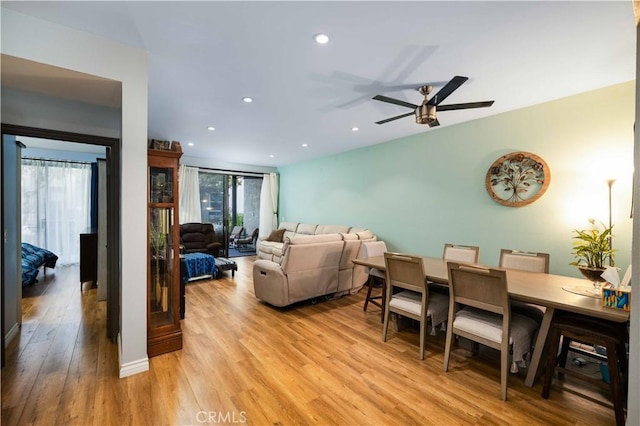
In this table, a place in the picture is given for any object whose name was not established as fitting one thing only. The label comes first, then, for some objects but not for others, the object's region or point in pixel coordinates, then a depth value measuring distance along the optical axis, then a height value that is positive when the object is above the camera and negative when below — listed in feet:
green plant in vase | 6.66 -1.16
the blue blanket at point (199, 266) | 15.81 -3.60
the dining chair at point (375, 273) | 11.26 -2.80
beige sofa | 11.55 -2.94
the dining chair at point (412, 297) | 8.20 -2.96
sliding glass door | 23.49 +0.64
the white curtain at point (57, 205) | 17.74 -0.01
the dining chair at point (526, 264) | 8.12 -1.86
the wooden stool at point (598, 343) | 5.67 -3.00
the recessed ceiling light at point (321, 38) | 6.67 +4.36
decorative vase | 6.57 -1.55
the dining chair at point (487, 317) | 6.54 -2.94
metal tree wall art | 10.81 +1.43
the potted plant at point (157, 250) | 8.23 -1.40
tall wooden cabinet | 8.04 -1.52
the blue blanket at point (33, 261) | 13.71 -3.27
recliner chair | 19.88 -2.45
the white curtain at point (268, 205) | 26.30 +0.32
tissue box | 5.55 -1.80
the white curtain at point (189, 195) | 21.99 +1.01
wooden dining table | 5.69 -2.02
